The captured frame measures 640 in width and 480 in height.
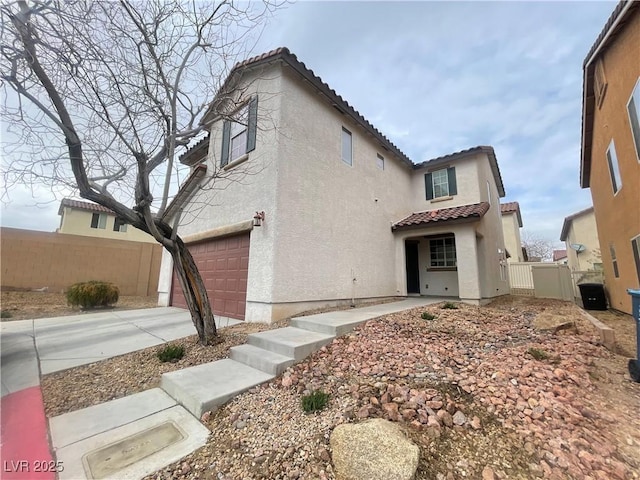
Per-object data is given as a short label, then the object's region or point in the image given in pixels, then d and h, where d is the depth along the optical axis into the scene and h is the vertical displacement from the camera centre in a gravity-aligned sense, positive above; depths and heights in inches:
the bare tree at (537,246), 1530.5 +190.6
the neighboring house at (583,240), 764.1 +116.7
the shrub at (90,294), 398.3 -31.5
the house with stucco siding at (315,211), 277.9 +86.4
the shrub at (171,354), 183.9 -56.1
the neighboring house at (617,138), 237.6 +157.8
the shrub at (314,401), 117.9 -57.0
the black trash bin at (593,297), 381.1 -26.5
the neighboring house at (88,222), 889.5 +182.1
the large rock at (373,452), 80.1 -57.3
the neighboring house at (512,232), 878.4 +152.7
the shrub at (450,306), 294.5 -33.4
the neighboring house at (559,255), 1360.7 +124.0
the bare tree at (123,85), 166.6 +133.6
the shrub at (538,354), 148.7 -43.4
